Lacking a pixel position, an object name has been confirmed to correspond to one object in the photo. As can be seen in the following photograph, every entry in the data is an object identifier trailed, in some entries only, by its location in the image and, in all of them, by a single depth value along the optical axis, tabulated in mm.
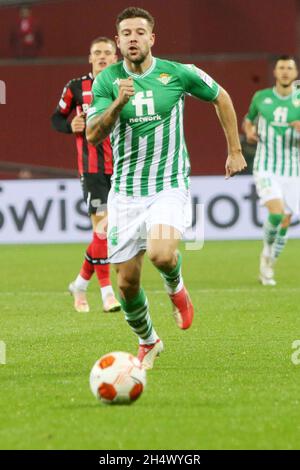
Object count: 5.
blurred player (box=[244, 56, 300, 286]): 25766
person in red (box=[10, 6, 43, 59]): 46719
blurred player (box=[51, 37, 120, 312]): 19844
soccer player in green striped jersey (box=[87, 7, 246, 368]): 13328
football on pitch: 11141
